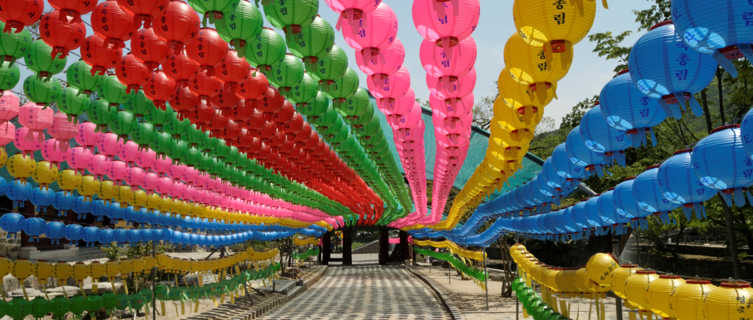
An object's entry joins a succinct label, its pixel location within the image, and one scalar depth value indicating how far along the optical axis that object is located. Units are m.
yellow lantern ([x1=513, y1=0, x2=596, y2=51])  3.99
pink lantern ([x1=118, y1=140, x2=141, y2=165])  10.37
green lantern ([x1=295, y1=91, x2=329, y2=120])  7.25
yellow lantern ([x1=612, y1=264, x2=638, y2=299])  5.79
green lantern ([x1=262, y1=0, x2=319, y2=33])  4.61
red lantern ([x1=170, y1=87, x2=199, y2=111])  7.32
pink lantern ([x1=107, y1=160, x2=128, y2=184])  11.29
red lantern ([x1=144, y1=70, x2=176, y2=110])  6.57
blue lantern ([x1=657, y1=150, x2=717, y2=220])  5.27
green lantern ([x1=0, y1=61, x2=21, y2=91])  7.13
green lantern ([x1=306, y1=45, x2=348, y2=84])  5.80
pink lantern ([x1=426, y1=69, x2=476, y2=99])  6.04
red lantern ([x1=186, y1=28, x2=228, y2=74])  5.59
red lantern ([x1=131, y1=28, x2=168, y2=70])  5.56
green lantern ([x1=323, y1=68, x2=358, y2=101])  6.55
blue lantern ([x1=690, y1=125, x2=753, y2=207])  4.29
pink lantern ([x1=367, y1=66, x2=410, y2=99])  6.36
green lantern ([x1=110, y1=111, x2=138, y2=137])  8.33
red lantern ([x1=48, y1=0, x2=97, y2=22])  4.71
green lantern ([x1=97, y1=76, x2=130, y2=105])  7.09
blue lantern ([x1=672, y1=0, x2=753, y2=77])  2.83
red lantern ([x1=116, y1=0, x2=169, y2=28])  4.64
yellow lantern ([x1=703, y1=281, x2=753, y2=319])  4.16
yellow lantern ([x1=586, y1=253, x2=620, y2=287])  6.27
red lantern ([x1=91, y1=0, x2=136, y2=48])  5.11
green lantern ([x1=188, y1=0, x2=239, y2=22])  4.62
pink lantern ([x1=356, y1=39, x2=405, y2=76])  5.57
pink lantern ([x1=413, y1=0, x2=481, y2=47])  4.54
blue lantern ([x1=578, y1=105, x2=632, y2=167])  5.80
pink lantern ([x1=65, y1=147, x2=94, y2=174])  10.42
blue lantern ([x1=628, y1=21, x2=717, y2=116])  3.65
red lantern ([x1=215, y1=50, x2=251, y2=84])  6.23
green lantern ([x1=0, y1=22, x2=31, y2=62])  6.06
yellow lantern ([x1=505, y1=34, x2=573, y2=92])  4.82
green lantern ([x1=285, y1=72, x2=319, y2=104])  6.75
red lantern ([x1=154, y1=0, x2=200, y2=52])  4.95
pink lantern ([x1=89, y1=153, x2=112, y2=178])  10.82
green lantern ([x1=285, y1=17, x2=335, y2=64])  5.09
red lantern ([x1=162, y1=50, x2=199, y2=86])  5.97
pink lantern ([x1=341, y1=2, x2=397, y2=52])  5.05
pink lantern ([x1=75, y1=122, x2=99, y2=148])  9.64
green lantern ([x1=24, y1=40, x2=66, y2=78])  6.33
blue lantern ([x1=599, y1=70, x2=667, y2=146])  4.67
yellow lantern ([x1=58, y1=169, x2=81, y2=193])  11.47
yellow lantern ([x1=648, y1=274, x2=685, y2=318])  4.85
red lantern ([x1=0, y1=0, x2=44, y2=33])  4.99
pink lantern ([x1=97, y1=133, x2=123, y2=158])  9.89
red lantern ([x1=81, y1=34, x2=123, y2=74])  5.71
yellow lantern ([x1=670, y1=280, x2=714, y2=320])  4.46
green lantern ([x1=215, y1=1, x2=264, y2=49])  4.92
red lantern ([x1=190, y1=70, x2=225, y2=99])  6.61
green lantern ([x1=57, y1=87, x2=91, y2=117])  7.42
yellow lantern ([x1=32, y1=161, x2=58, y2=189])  10.64
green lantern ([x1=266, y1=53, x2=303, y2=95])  6.09
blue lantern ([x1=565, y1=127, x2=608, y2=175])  6.85
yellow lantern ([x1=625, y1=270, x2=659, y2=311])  5.25
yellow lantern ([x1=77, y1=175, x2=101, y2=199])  11.88
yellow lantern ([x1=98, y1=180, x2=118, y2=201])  12.41
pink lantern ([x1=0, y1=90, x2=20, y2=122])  8.17
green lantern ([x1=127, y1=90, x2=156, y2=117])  7.75
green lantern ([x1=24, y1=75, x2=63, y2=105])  7.29
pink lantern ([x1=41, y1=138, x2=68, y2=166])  9.77
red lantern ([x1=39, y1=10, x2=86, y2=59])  5.38
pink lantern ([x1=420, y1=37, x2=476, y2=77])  5.48
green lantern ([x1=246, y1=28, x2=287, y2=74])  5.54
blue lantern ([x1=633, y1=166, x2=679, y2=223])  6.20
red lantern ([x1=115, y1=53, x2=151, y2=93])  6.09
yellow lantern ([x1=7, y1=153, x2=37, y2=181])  10.32
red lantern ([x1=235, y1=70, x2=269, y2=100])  6.74
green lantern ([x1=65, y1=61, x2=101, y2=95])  6.81
